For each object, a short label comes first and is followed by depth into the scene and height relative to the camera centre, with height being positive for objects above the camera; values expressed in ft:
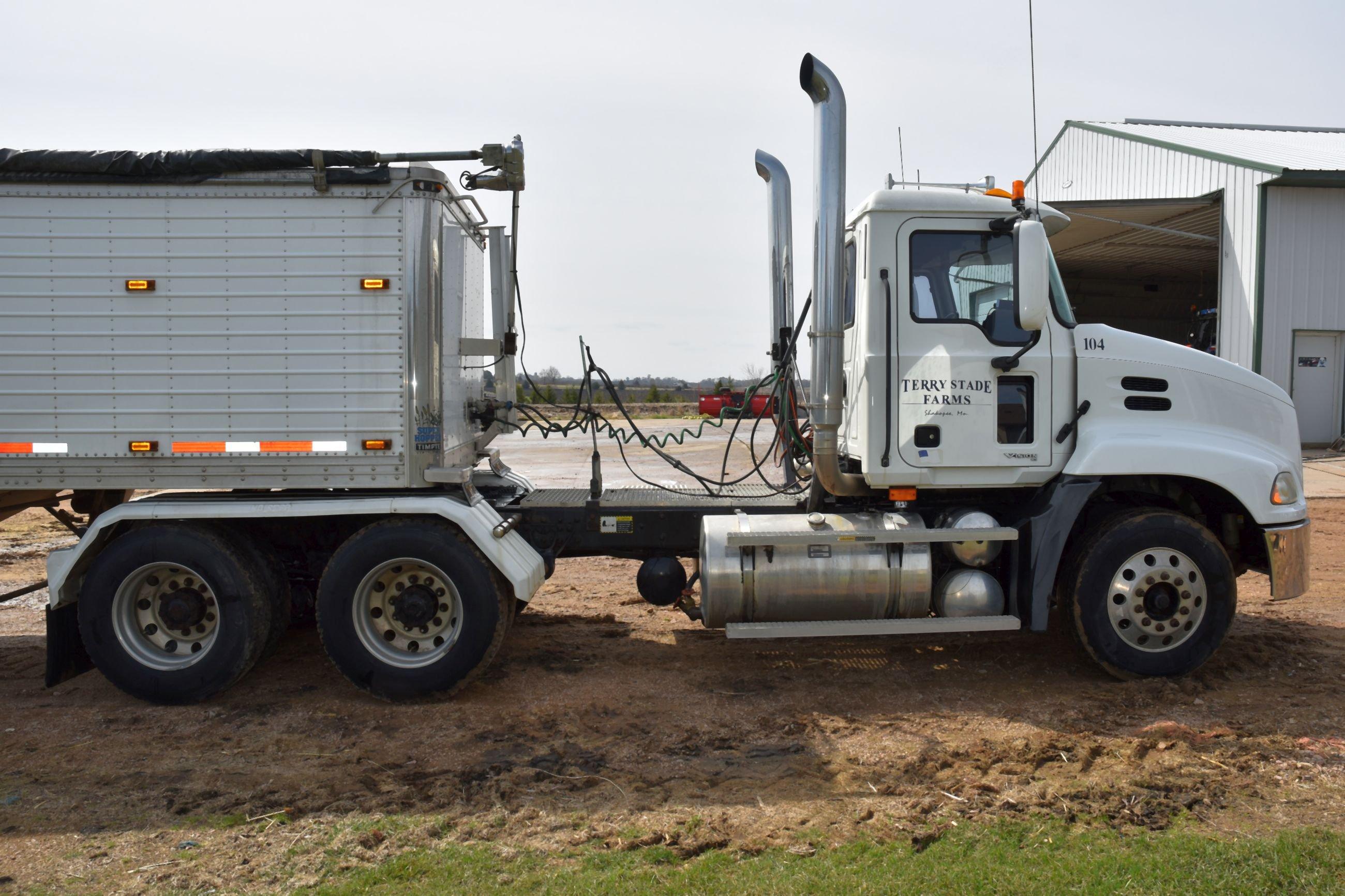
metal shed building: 57.21 +13.76
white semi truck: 17.26 -0.34
